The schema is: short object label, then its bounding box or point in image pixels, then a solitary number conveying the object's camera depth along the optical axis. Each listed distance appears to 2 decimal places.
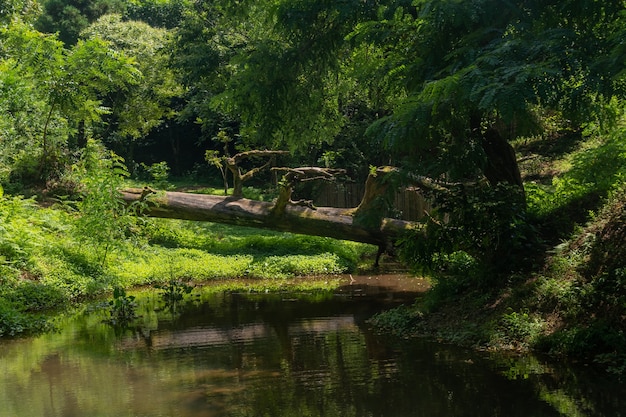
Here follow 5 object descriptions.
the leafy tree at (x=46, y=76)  13.64
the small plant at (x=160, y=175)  18.36
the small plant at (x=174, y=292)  11.51
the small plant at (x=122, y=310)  9.75
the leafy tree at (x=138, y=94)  28.55
